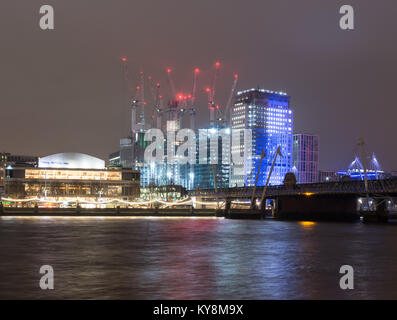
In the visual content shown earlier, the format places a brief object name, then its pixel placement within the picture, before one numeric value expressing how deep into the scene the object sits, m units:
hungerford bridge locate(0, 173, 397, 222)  136.50
